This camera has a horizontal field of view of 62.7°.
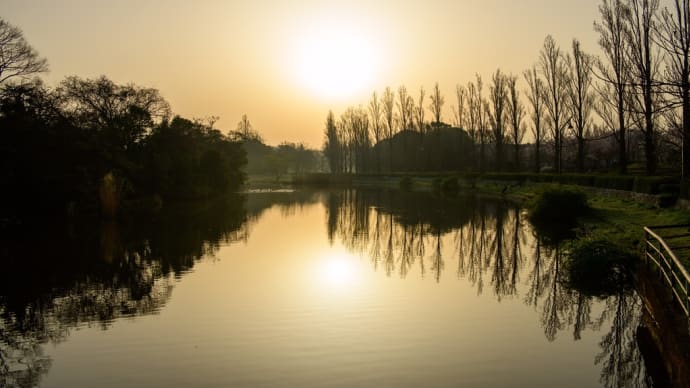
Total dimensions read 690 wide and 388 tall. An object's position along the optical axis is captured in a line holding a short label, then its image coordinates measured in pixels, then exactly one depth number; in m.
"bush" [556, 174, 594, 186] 35.62
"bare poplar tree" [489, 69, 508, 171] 63.29
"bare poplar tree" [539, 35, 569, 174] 48.69
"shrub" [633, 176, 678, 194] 24.45
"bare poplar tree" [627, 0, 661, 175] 28.65
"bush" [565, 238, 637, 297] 14.31
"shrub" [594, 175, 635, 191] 28.70
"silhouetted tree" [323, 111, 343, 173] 109.94
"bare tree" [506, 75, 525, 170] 60.38
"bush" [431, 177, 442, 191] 62.91
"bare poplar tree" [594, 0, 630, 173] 34.31
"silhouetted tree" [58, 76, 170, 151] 42.78
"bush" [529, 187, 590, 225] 27.23
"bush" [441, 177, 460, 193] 58.71
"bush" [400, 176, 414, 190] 70.76
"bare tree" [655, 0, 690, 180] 18.50
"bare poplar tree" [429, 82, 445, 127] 82.44
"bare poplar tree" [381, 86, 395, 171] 92.69
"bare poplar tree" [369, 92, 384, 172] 96.81
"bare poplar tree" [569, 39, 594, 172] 43.91
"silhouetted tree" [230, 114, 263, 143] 144.88
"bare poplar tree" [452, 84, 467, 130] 76.27
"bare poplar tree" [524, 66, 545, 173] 53.77
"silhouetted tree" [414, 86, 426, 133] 86.08
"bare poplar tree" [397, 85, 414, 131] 90.00
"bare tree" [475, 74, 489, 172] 70.75
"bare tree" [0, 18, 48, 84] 36.96
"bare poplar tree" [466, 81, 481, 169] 73.73
